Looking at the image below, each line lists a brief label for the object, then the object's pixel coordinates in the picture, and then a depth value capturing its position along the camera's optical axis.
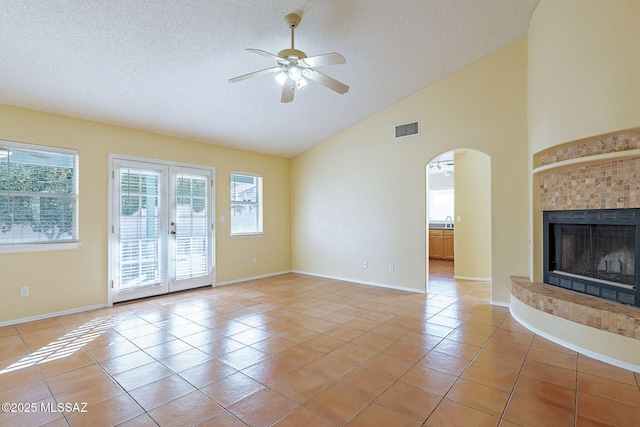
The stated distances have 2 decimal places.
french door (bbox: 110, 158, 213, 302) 4.59
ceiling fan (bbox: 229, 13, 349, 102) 2.76
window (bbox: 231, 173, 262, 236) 6.11
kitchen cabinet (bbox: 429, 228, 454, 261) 8.72
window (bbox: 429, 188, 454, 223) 9.77
